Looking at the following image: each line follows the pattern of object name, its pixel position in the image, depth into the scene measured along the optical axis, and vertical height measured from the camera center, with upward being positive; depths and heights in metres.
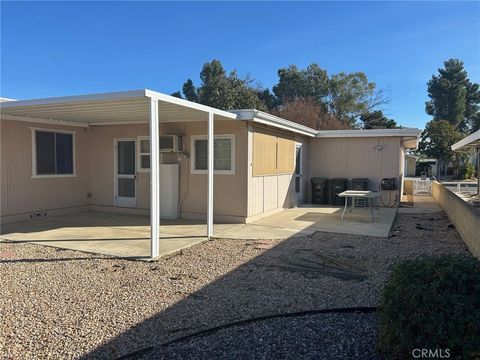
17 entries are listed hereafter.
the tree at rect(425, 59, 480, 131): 48.50 +9.46
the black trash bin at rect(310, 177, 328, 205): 13.04 -0.66
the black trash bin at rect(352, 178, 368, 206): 12.62 -0.43
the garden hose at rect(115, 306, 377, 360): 2.98 -1.38
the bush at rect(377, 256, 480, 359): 2.19 -0.82
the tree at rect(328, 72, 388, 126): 39.38 +7.57
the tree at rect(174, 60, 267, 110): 34.94 +7.78
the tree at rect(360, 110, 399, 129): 35.58 +4.74
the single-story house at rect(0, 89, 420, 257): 8.59 +0.23
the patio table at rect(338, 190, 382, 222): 9.30 -0.58
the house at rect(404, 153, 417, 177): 41.53 +0.54
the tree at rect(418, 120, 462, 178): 36.72 +2.96
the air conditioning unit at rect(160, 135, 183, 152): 9.47 +0.66
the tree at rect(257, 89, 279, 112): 40.38 +7.56
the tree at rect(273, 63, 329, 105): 39.88 +9.08
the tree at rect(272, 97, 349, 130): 33.59 +4.85
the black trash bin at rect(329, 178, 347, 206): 12.81 -0.61
